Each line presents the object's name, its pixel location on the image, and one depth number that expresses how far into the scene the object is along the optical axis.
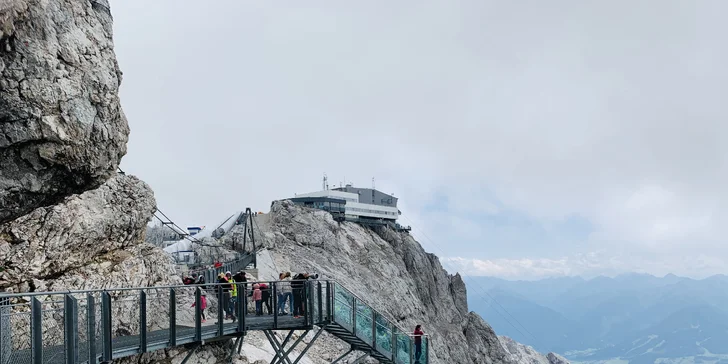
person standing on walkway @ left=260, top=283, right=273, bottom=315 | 18.59
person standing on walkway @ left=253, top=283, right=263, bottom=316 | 18.31
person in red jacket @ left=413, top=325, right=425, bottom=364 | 22.41
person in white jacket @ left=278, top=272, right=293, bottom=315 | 18.73
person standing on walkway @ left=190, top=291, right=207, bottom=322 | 16.20
